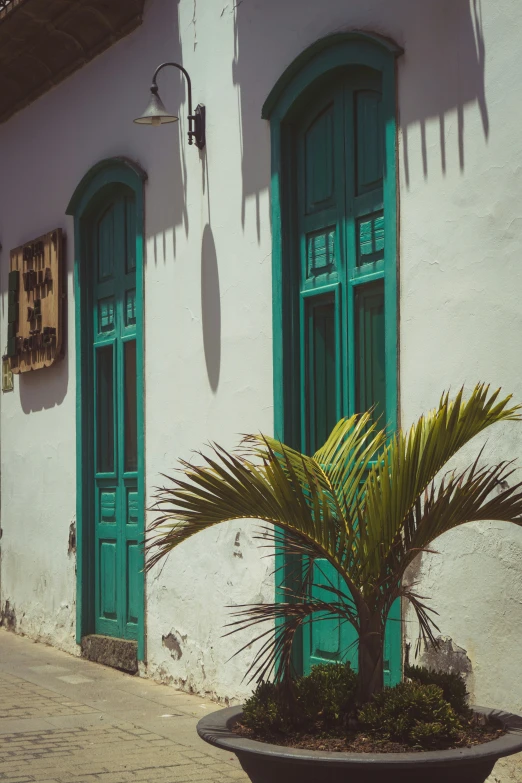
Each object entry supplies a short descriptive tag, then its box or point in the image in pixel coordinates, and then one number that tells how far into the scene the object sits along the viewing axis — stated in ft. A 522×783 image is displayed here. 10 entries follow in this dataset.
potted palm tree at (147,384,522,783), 13.87
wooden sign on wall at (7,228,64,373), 32.68
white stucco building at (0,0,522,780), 17.54
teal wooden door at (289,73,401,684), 20.59
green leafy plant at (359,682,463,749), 12.64
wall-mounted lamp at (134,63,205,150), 24.08
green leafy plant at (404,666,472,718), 13.60
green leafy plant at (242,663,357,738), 13.42
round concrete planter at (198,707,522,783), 12.06
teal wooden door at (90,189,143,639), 29.50
